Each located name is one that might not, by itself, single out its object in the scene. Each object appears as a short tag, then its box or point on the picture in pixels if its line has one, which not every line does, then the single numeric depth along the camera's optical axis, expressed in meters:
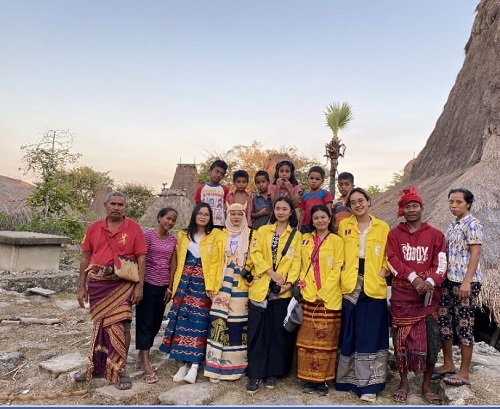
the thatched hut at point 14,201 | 12.70
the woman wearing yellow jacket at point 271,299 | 3.70
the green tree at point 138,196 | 28.69
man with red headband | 3.42
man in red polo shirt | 3.63
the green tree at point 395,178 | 31.14
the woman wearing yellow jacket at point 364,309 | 3.51
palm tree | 14.74
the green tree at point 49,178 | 12.64
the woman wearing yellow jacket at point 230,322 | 3.79
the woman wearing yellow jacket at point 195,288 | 3.89
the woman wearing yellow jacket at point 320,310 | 3.59
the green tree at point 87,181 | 31.81
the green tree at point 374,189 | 29.65
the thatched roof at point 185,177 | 25.20
